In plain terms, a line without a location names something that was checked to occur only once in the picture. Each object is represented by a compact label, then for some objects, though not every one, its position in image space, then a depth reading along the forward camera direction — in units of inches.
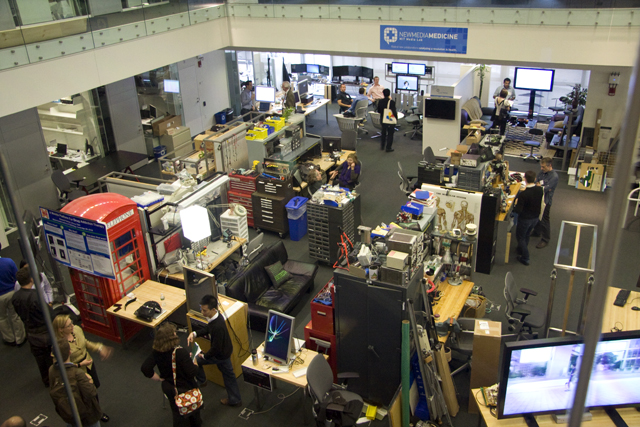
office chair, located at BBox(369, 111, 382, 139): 499.2
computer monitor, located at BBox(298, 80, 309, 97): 548.6
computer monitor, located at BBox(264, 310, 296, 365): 197.6
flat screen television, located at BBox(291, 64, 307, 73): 625.9
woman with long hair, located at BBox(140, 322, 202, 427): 173.6
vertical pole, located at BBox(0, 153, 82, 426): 60.8
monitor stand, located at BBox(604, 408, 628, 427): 145.9
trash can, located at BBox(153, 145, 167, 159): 469.1
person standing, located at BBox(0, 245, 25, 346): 240.1
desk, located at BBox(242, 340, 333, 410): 195.9
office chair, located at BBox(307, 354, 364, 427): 178.4
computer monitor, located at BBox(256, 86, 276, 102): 509.5
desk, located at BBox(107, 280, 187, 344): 232.8
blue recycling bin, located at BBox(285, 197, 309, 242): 332.5
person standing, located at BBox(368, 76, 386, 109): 525.7
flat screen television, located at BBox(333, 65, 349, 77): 613.9
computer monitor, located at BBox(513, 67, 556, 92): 515.3
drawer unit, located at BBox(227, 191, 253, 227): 354.6
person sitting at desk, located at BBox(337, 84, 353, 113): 552.8
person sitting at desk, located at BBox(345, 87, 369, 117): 514.3
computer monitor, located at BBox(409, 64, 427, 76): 564.1
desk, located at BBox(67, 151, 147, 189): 391.9
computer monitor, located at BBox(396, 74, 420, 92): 568.7
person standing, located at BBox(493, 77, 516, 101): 502.6
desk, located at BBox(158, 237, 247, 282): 261.7
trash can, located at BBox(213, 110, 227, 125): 536.7
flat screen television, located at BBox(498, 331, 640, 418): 144.9
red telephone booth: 232.1
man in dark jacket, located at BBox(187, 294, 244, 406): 188.1
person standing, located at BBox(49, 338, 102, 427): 173.9
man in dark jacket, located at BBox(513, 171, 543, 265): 290.4
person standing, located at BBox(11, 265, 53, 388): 216.5
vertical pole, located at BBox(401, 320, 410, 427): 185.6
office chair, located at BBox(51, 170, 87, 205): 359.3
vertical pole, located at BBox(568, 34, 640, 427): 39.8
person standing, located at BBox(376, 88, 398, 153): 472.1
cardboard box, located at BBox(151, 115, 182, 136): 468.8
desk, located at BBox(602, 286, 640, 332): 202.1
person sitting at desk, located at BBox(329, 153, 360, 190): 358.9
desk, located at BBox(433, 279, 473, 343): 224.2
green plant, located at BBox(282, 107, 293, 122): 395.2
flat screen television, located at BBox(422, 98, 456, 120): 437.4
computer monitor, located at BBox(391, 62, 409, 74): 571.2
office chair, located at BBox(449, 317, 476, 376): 219.6
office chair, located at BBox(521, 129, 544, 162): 452.8
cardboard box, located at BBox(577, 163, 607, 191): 391.5
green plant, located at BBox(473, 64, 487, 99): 526.6
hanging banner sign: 380.5
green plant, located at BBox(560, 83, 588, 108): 434.5
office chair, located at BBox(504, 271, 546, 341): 227.3
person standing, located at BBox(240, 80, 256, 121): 538.8
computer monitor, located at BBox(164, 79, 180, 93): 473.4
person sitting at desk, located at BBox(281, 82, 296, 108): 486.3
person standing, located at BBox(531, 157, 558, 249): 309.2
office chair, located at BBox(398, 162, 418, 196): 362.3
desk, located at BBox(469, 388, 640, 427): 147.2
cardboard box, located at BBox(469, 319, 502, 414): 202.2
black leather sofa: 253.3
